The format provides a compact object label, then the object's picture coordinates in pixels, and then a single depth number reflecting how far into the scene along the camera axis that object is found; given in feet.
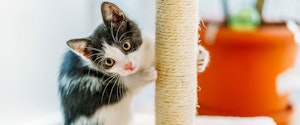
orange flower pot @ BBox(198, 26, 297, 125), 5.62
